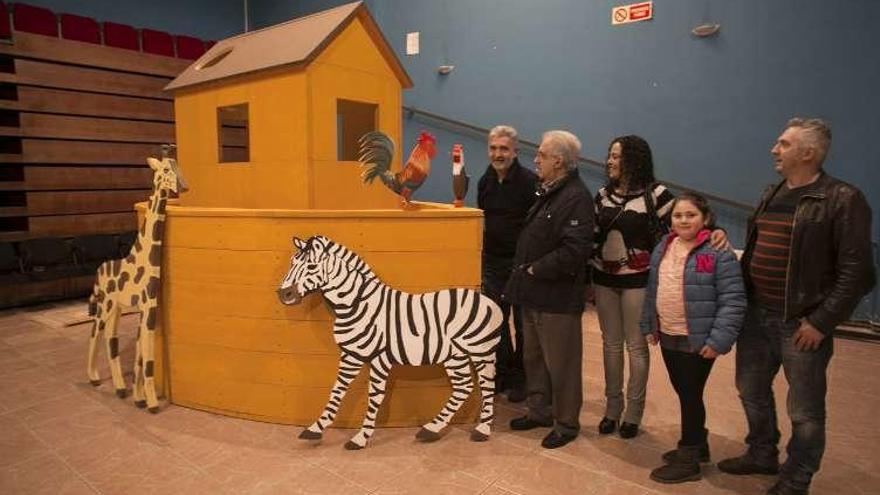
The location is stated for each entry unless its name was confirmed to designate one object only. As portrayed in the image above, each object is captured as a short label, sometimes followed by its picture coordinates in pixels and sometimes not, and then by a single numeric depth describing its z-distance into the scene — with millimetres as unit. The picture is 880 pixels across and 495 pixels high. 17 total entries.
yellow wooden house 3025
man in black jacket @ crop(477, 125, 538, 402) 3129
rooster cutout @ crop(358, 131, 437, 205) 2867
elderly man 2568
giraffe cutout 3117
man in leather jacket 2037
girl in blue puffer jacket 2256
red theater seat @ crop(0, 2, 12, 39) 5512
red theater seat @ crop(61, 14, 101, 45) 6324
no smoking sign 5328
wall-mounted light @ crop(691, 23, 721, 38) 5012
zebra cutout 2760
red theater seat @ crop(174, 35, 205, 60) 7383
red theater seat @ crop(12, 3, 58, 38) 5875
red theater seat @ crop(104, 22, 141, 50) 6660
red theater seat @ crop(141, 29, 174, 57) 7039
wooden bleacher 5625
